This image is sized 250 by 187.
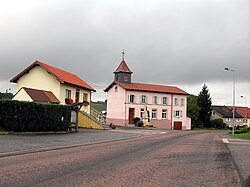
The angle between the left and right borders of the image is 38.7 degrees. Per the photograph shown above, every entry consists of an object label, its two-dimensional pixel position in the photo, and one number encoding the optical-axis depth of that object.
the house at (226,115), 120.75
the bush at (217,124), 93.08
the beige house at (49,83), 39.69
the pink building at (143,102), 65.38
